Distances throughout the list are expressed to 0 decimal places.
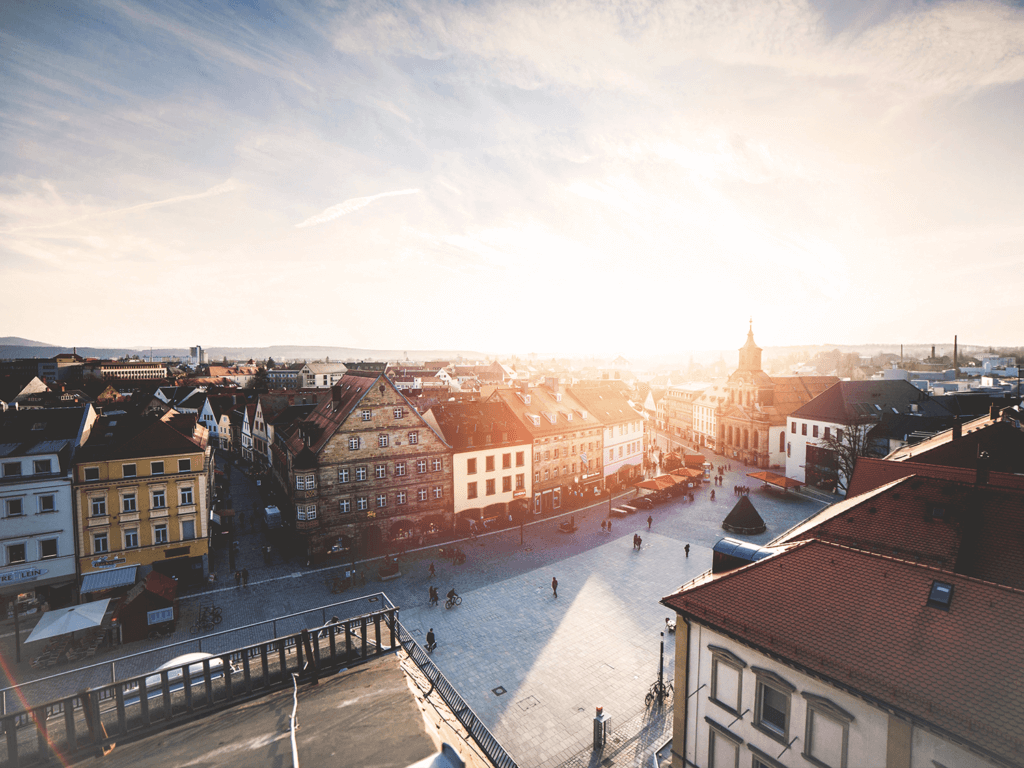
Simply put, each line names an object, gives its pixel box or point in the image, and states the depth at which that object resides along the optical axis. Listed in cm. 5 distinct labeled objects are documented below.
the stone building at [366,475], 3469
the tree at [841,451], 4957
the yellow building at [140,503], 2991
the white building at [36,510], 2791
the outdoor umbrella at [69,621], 2272
